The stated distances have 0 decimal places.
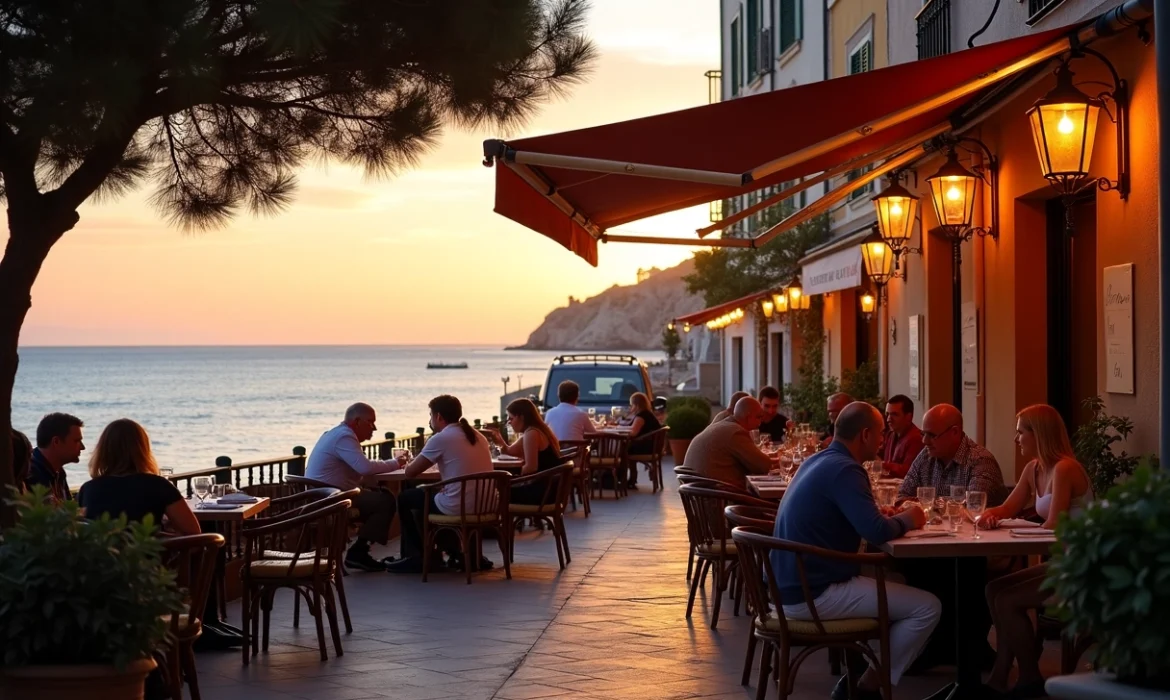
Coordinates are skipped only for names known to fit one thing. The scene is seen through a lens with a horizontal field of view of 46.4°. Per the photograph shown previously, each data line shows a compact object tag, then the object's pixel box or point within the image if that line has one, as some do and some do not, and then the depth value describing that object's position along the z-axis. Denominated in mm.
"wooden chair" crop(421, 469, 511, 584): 10281
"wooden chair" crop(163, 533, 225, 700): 5750
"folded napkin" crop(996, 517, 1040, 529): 6254
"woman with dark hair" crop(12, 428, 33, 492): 7211
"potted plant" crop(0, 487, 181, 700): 4062
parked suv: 21312
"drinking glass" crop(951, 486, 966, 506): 6264
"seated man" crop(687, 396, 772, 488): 10031
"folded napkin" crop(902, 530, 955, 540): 5891
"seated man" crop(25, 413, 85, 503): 7715
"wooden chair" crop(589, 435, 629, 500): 17188
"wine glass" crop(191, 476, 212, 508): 8430
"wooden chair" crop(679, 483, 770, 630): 8305
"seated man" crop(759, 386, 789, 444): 14742
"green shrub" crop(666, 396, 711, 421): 23909
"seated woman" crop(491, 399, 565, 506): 11664
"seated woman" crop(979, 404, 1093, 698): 6020
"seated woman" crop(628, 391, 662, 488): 17953
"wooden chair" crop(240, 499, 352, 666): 7383
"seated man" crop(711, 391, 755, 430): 11136
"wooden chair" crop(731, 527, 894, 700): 5609
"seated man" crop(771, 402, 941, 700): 5770
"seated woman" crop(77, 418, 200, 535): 6305
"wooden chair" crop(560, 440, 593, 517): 15188
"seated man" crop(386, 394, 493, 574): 10500
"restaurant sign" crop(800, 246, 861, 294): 14016
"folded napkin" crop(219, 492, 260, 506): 8367
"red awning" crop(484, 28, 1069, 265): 6637
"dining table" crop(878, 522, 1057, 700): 5707
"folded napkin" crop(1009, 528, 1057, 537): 5930
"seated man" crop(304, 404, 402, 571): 10430
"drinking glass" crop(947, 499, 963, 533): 6172
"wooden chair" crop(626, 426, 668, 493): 18000
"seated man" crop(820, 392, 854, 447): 12531
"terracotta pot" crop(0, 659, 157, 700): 4062
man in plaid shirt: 7684
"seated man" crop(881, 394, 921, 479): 10062
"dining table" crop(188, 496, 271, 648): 7738
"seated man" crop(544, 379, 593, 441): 15992
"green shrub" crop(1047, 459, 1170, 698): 3348
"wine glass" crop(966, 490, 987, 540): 6410
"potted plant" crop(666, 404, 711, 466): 21828
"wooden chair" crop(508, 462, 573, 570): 11034
